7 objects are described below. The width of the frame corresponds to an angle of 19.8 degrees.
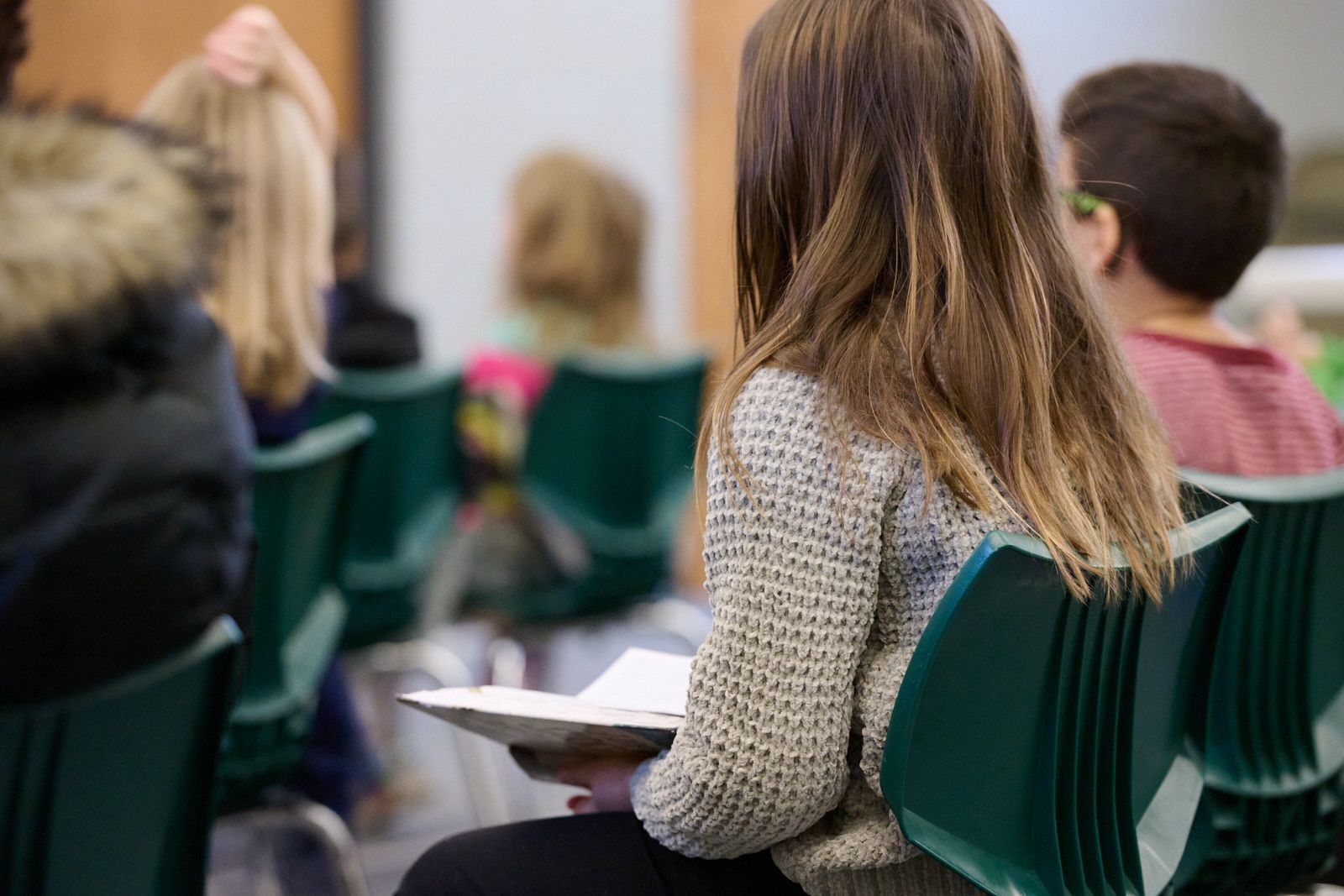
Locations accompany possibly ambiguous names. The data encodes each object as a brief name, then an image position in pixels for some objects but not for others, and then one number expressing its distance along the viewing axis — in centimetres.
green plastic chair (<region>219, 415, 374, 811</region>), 392
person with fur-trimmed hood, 329
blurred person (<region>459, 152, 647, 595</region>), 507
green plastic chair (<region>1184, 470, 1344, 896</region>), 359
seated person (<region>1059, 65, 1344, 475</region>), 378
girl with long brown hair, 333
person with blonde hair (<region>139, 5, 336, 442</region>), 429
